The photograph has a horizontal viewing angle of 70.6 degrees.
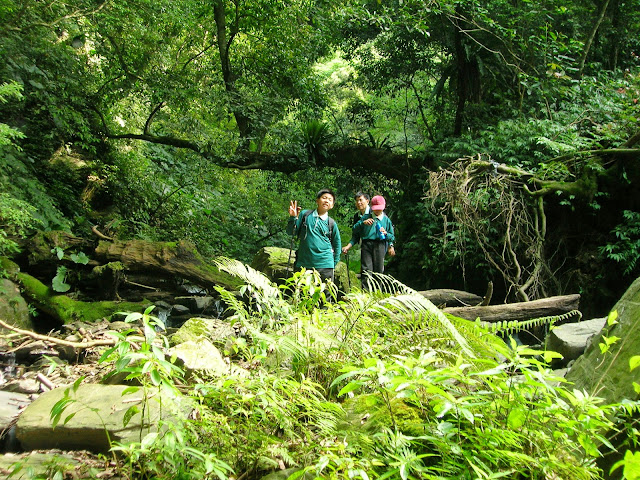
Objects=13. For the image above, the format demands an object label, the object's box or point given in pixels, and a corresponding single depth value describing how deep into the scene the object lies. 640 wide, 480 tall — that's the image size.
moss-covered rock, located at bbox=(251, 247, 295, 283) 7.74
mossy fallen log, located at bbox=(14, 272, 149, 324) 7.40
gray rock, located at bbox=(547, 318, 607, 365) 4.25
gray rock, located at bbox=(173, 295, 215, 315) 8.82
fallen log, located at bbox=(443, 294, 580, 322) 5.52
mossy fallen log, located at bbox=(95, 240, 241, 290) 8.30
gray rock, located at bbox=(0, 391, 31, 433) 3.53
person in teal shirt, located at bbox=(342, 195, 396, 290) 6.52
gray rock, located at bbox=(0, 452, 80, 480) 2.12
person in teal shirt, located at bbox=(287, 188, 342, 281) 5.78
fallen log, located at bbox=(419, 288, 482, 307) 6.79
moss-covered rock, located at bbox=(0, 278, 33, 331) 6.76
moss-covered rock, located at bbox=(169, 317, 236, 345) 4.03
